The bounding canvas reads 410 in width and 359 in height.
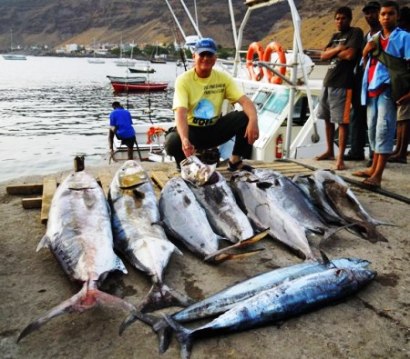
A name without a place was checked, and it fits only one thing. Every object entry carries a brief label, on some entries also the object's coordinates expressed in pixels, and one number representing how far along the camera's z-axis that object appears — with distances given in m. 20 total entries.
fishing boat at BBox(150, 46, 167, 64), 156.14
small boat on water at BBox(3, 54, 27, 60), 174.56
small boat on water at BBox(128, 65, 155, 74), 70.25
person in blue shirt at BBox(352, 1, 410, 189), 5.37
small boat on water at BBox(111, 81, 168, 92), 49.38
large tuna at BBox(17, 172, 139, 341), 2.71
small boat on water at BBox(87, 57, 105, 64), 156.12
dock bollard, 5.06
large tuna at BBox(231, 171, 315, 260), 3.82
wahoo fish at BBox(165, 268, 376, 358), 2.57
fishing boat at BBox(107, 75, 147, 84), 48.59
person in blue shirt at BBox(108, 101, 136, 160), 14.69
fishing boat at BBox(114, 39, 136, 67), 126.61
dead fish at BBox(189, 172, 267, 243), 3.94
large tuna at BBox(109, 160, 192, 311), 2.93
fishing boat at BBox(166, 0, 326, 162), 8.72
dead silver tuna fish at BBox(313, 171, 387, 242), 4.16
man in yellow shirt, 5.36
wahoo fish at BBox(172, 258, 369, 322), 2.74
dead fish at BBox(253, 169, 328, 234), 4.25
